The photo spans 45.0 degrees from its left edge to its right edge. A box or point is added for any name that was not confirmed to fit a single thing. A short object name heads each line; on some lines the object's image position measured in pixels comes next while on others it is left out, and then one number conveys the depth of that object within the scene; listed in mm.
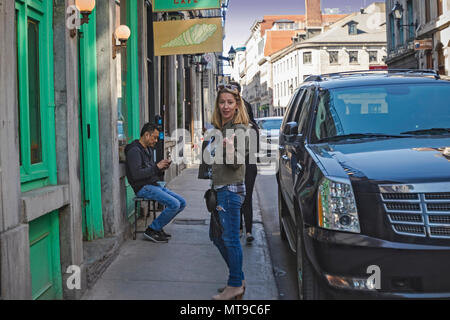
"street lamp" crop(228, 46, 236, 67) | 30469
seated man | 6957
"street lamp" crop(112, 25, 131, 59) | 7180
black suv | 3564
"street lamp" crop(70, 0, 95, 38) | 5309
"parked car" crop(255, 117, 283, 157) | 23094
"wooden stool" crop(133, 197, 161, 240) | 7285
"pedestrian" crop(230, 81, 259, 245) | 7246
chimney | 74625
